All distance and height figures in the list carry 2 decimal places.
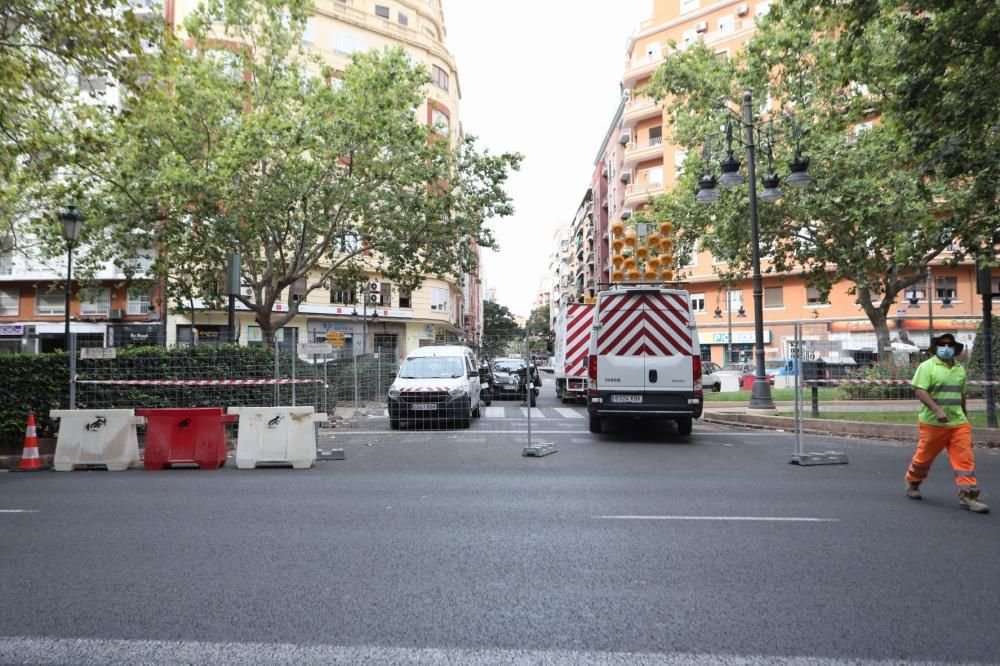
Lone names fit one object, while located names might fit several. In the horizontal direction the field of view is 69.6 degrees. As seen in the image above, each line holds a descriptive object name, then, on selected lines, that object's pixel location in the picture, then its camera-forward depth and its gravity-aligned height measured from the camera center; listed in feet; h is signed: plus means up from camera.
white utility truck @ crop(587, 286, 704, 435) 41.65 +0.46
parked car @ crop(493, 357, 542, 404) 81.44 -1.79
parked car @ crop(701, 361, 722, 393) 97.66 -2.31
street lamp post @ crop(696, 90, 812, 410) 51.88 +13.02
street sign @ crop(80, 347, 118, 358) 38.18 +0.93
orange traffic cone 32.40 -3.86
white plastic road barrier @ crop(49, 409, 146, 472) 32.14 -3.17
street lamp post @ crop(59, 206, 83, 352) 51.88 +10.66
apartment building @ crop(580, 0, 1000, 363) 138.31 +40.82
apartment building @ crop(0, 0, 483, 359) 121.80 +13.05
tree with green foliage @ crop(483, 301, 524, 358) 68.18 +2.21
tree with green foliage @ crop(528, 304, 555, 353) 415.87 +29.13
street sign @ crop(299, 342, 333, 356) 46.09 +1.25
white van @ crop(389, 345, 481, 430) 48.80 -1.64
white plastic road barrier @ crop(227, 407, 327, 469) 32.19 -3.10
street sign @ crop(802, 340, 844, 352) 36.91 +0.88
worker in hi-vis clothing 21.66 -1.76
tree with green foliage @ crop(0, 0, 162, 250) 31.89 +14.82
